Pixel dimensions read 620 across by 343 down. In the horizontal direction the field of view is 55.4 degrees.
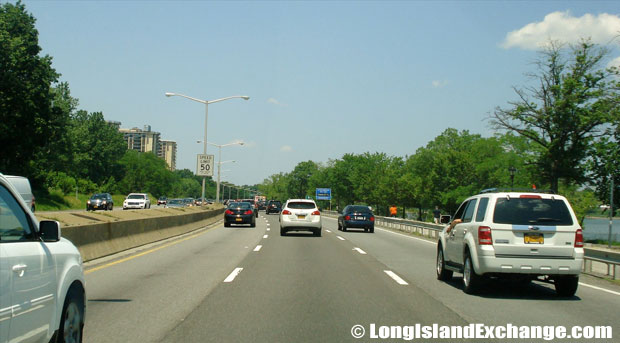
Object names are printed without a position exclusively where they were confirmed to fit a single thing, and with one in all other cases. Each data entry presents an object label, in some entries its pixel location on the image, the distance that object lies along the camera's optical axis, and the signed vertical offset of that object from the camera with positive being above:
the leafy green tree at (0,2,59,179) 46.09 +8.04
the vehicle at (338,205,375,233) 33.44 -0.77
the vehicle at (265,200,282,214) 72.68 -0.71
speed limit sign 47.97 +2.81
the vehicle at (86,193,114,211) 48.25 -0.67
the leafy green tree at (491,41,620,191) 45.41 +7.39
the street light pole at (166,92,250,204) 47.31 +7.86
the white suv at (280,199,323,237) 27.22 -0.71
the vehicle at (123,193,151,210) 53.59 -0.60
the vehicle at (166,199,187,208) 59.67 -0.56
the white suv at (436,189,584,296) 9.80 -0.51
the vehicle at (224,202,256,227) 36.12 -0.88
